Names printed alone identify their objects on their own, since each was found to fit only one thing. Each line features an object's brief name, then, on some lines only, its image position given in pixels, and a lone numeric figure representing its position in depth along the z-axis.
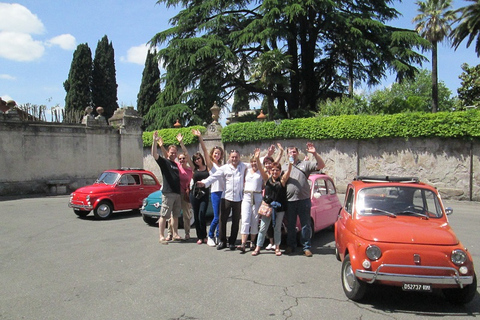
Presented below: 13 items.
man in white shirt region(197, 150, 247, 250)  7.49
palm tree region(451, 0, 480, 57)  29.16
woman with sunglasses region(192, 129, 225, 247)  7.84
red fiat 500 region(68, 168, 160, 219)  11.60
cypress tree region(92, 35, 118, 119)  43.09
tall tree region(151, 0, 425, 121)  24.73
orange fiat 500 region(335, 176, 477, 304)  4.41
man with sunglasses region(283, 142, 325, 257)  7.13
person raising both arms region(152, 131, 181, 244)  7.99
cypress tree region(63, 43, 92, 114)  41.81
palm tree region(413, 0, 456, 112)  30.80
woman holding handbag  7.11
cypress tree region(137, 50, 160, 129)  43.22
